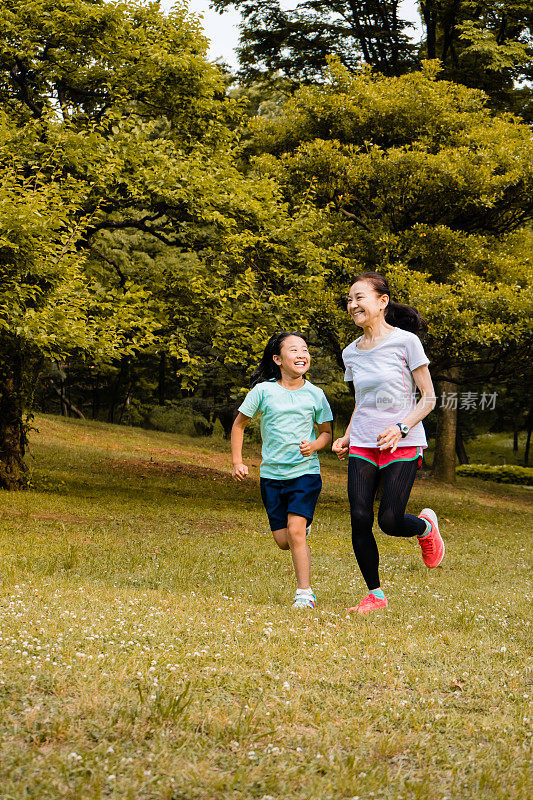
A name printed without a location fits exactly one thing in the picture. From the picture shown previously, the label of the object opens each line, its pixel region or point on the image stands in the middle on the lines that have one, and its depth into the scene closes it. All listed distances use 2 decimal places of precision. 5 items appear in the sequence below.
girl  6.12
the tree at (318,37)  21.09
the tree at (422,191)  15.94
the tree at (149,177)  13.55
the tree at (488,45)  19.56
